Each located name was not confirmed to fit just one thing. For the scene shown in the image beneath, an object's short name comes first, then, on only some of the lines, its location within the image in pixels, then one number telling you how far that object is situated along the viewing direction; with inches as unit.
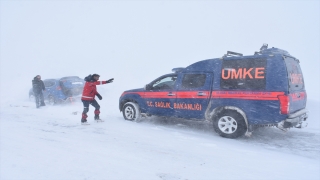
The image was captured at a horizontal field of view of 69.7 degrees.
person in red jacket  285.6
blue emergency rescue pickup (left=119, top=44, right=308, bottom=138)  197.3
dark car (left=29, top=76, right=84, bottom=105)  464.4
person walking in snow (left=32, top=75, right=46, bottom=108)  453.4
